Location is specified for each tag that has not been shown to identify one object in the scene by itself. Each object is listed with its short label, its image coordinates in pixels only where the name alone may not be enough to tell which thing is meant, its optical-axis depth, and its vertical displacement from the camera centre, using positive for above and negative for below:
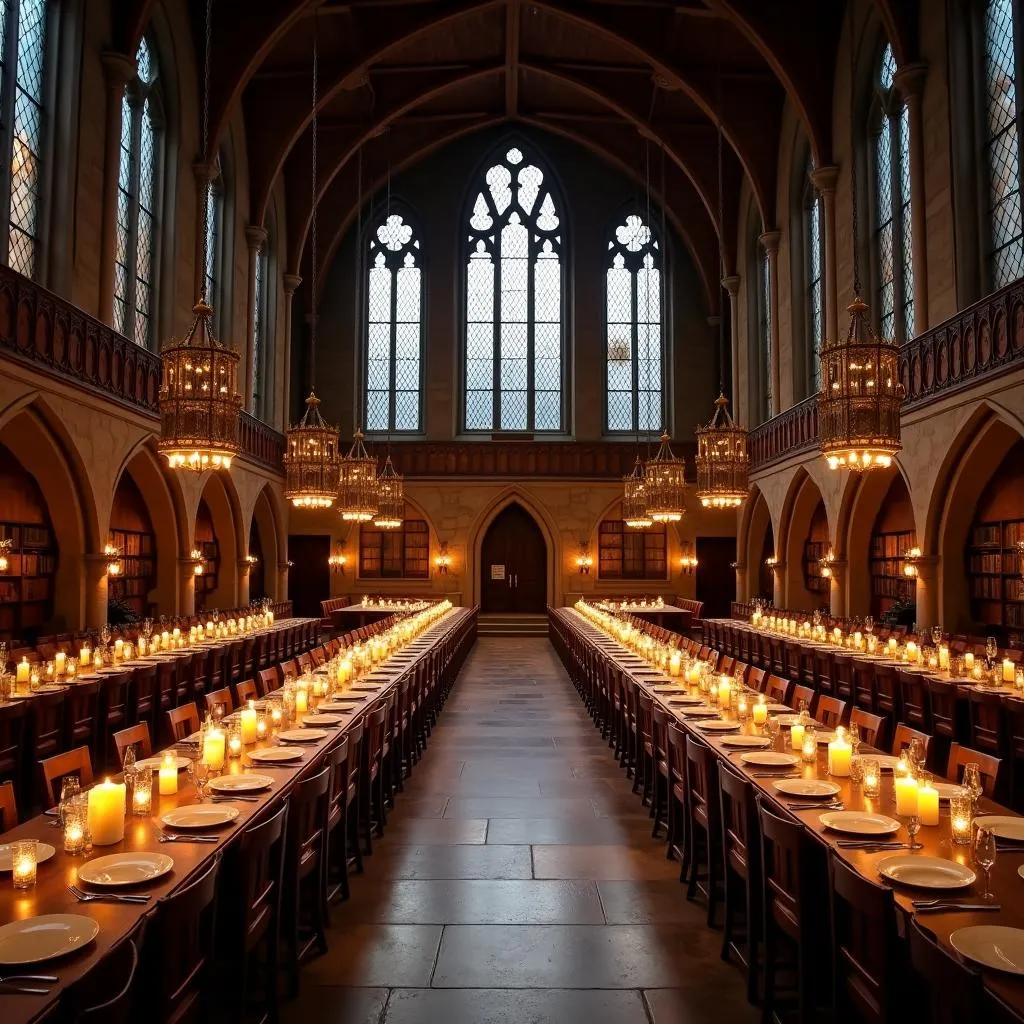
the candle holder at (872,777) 4.32 -1.01
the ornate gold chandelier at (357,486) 15.79 +1.56
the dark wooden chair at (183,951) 2.77 -1.34
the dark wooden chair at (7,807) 3.98 -1.08
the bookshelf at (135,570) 16.86 +0.04
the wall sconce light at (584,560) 25.48 +0.38
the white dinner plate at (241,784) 4.38 -1.08
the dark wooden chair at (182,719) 6.24 -1.07
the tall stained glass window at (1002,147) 12.48 +6.23
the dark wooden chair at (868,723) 6.11 -1.06
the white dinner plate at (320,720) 6.09 -1.04
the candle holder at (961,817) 3.65 -1.02
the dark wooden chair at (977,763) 4.74 -1.07
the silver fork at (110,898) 3.06 -1.15
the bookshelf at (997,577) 12.97 -0.04
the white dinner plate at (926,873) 3.21 -1.13
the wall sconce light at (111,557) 13.42 +0.23
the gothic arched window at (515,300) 26.45 +8.29
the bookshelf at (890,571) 16.44 +0.06
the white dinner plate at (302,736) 5.54 -1.05
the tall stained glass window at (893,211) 15.72 +6.72
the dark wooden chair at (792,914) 3.56 -1.46
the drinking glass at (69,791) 3.63 -0.93
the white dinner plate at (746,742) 5.50 -1.06
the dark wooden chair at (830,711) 6.68 -1.08
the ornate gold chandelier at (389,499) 19.56 +1.66
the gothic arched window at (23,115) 11.85 +6.39
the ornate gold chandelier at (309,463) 12.72 +1.59
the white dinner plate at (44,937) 2.60 -1.14
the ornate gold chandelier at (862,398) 8.66 +1.76
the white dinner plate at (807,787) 4.35 -1.09
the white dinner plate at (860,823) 3.78 -1.10
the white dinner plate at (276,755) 5.03 -1.07
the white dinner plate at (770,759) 4.99 -1.08
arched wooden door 26.56 +0.21
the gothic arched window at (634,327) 26.41 +7.44
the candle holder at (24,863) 3.15 -1.06
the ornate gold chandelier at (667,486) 15.61 +1.57
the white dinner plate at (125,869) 3.20 -1.12
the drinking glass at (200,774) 4.44 -1.04
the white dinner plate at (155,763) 4.61 -1.04
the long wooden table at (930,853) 2.77 -1.14
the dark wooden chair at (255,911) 3.54 -1.46
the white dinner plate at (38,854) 3.32 -1.11
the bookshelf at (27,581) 13.18 -0.15
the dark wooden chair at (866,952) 2.91 -1.38
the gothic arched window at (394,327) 26.34 +7.39
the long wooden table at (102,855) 2.52 -1.14
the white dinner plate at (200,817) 3.83 -1.10
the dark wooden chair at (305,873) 4.19 -1.55
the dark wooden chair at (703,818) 4.94 -1.47
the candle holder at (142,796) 4.01 -1.03
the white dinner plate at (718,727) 5.98 -1.06
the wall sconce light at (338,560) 25.25 +0.36
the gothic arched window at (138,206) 15.71 +6.75
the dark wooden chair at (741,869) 4.16 -1.49
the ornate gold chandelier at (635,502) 18.97 +1.58
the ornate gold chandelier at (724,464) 13.55 +1.69
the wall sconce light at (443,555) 25.48 +0.48
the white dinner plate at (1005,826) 3.71 -1.09
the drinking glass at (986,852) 3.22 -1.03
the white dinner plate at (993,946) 2.60 -1.15
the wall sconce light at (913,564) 13.62 +0.17
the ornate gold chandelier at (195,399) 8.63 +1.72
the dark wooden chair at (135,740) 5.45 -1.07
